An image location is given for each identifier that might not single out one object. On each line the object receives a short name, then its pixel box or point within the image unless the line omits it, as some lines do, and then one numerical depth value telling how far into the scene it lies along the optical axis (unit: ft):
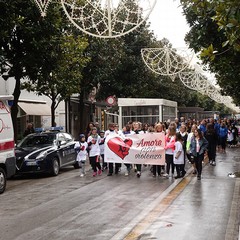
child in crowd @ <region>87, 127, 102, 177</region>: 47.83
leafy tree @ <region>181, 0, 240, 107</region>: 18.17
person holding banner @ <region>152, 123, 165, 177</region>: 47.01
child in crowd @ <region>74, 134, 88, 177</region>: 48.02
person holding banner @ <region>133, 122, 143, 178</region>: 51.84
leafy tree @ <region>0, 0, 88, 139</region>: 47.39
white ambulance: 38.60
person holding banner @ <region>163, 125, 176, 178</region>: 45.60
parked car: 46.96
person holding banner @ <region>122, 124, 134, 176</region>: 48.98
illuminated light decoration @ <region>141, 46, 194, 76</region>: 76.74
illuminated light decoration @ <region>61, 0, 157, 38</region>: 34.11
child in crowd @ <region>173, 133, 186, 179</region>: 44.32
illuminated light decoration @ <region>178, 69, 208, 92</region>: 128.30
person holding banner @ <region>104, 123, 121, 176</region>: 48.35
